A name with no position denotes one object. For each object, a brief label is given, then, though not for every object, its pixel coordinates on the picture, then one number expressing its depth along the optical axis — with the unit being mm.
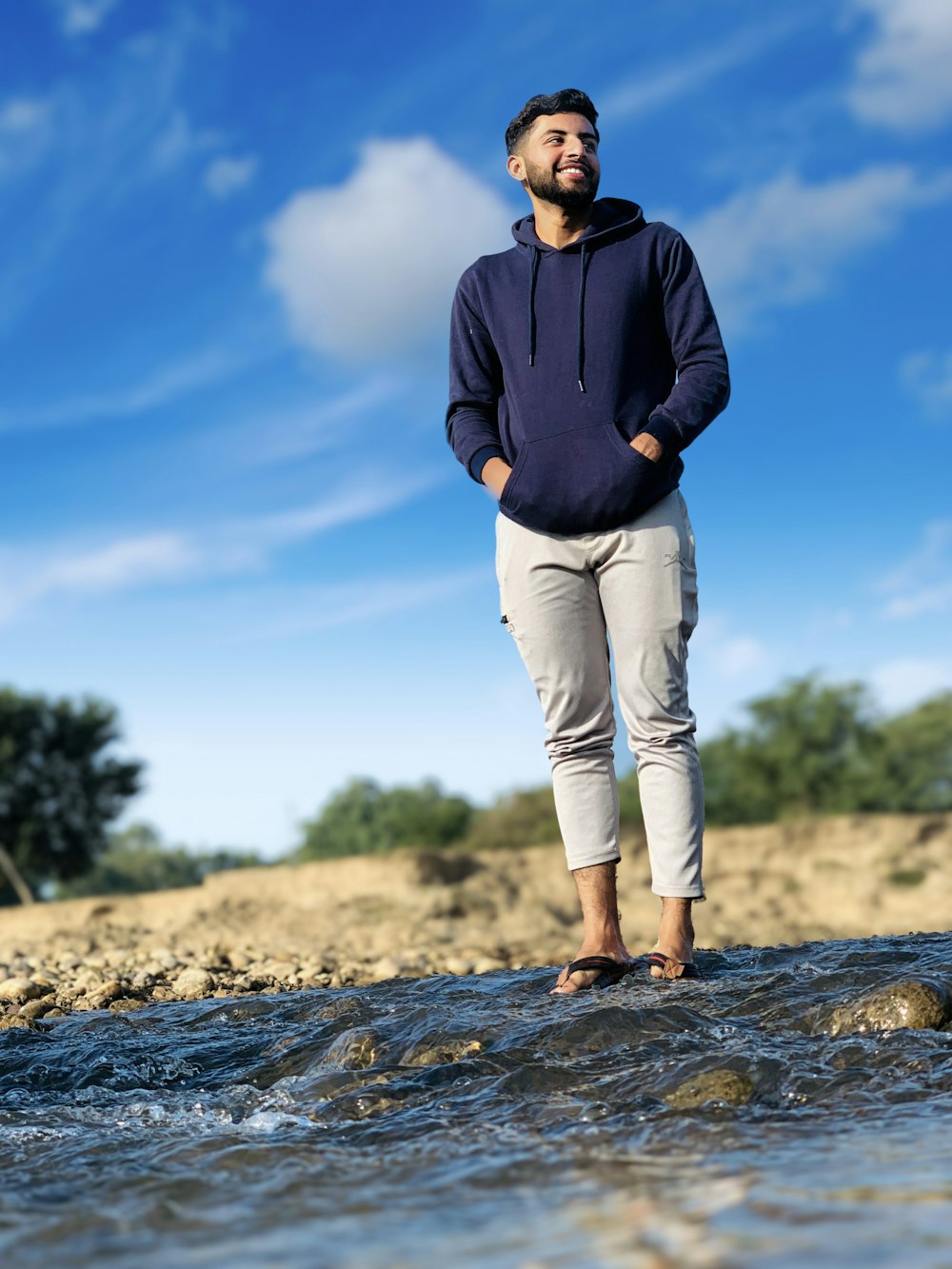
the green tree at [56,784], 29844
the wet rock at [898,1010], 2732
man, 3535
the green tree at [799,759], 34344
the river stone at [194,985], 5000
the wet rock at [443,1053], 2881
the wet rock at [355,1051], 2947
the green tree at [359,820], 62656
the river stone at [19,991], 4926
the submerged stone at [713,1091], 2299
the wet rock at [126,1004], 4707
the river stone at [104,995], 4848
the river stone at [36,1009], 4547
